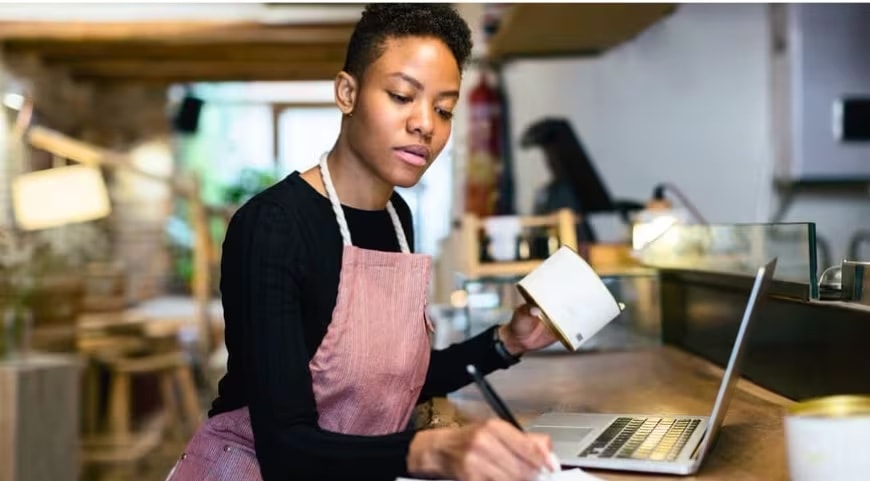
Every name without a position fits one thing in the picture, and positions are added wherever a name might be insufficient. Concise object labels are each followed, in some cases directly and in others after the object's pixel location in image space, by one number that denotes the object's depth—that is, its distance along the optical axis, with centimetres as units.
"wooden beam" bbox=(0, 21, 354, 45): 540
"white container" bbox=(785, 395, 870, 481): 84
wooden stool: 498
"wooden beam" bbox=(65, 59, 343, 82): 740
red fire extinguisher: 389
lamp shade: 380
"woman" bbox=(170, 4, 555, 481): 104
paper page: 96
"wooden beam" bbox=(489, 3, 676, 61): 315
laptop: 106
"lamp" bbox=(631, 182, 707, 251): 197
